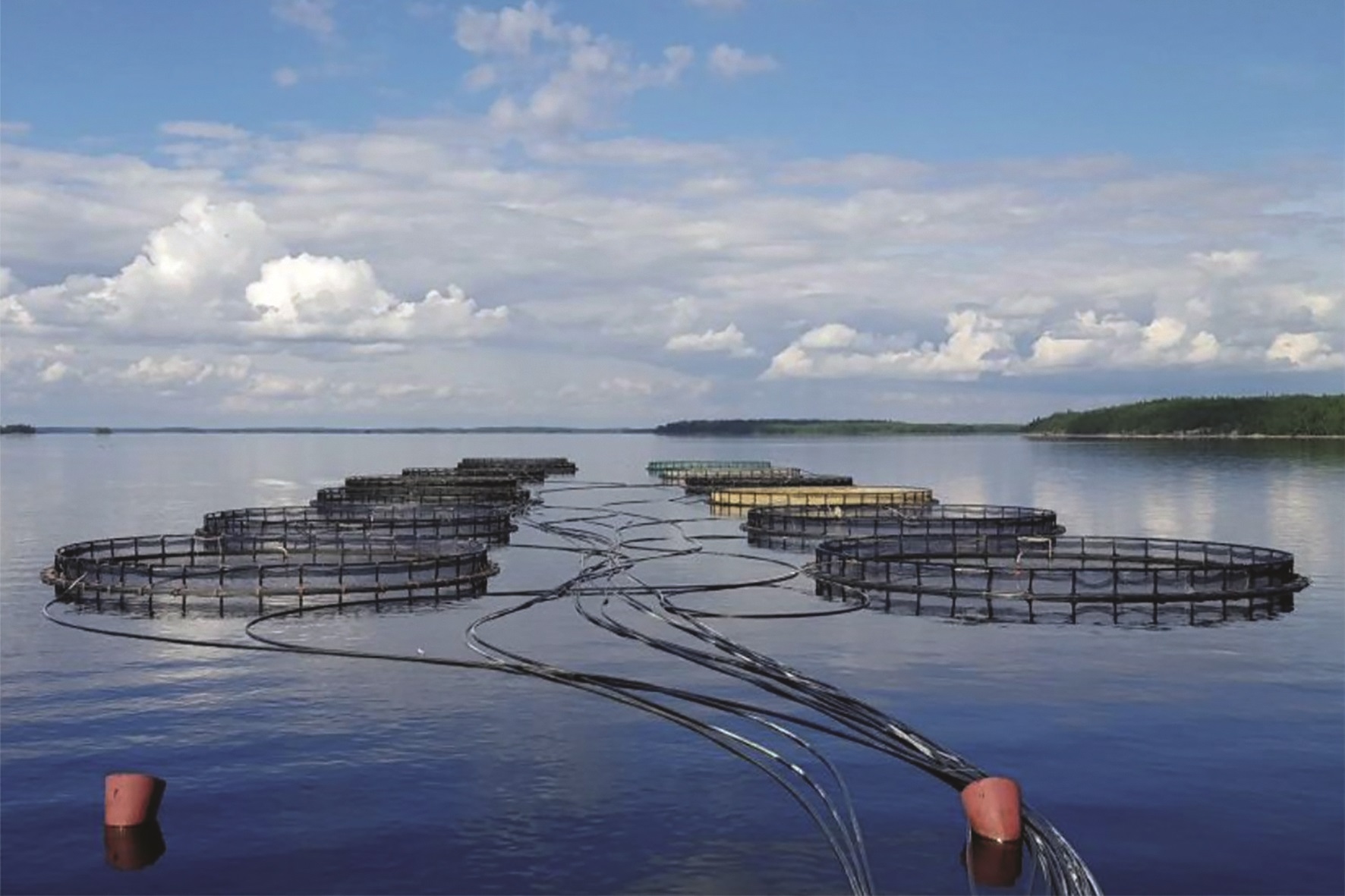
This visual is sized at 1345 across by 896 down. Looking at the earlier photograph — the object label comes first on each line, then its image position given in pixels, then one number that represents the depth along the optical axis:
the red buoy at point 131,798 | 29.53
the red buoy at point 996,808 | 28.28
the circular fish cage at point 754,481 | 151.12
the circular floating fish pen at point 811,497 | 116.81
